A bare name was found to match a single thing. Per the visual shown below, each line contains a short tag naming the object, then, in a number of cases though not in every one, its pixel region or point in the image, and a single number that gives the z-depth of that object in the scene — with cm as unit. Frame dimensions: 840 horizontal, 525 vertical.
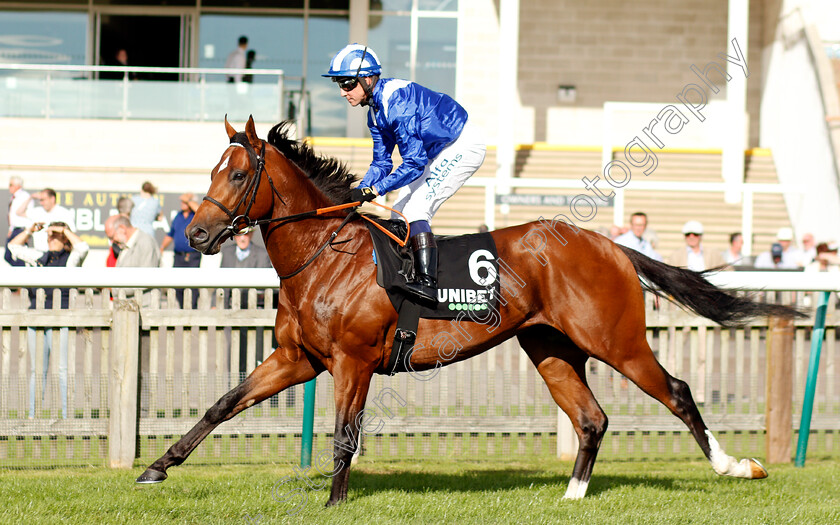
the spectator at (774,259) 2112
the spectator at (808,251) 2162
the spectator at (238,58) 3134
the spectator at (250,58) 3443
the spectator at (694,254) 1685
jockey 862
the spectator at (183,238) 1705
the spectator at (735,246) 2008
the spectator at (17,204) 2449
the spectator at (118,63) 2819
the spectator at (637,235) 1695
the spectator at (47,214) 1811
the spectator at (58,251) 1380
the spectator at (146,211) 2156
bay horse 851
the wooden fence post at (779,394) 1115
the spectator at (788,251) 2144
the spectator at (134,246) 1473
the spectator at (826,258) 1864
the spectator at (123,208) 1567
